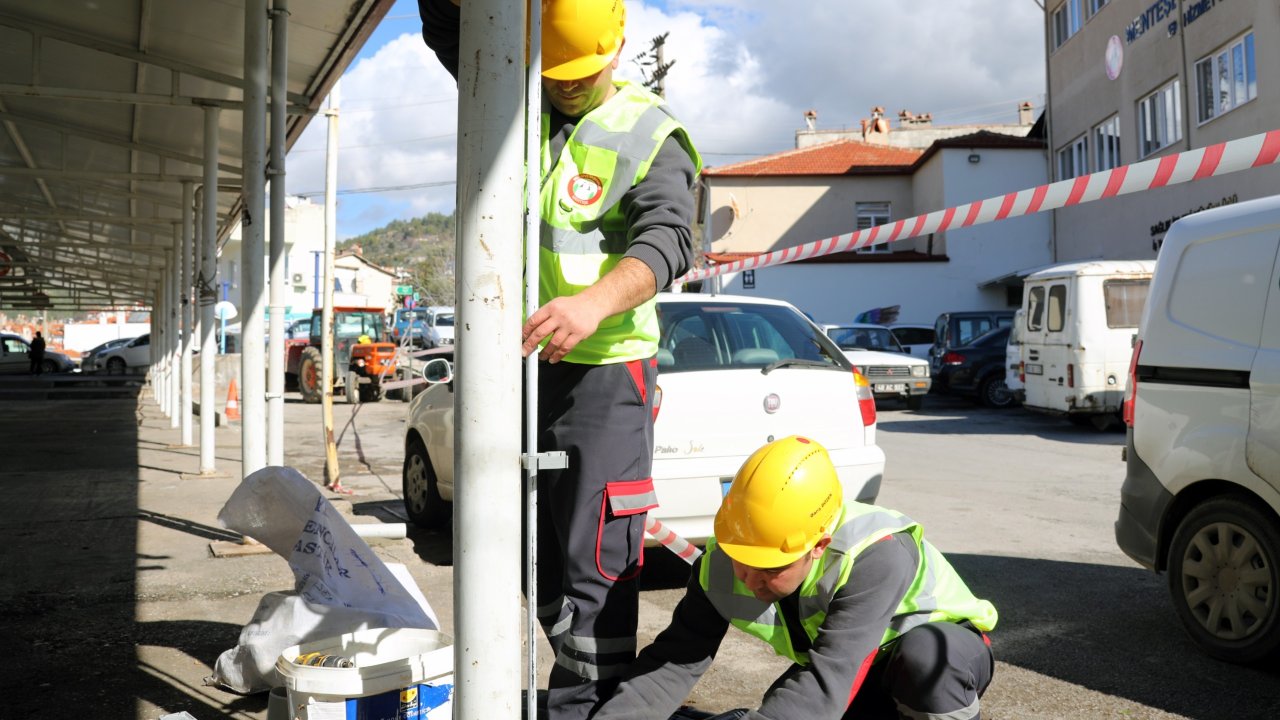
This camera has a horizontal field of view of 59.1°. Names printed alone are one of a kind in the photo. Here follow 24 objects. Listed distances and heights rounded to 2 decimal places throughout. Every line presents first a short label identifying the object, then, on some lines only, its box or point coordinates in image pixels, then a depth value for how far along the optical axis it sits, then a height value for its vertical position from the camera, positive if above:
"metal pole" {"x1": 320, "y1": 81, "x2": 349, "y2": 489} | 10.74 +1.41
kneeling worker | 2.54 -0.55
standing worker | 2.58 +0.09
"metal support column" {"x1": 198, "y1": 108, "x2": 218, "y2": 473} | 9.90 +1.02
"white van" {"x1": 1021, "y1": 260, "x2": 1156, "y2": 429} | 15.20 +0.65
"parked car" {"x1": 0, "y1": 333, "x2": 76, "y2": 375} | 45.31 +1.14
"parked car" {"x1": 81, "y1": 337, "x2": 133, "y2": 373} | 46.97 +1.40
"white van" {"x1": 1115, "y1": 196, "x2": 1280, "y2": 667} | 4.45 -0.21
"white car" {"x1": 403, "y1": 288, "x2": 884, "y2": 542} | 5.71 -0.08
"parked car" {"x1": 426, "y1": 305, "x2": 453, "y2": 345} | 43.59 +2.47
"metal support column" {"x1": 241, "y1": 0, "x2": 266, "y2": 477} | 6.86 +0.83
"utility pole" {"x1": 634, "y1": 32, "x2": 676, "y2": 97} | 33.91 +9.58
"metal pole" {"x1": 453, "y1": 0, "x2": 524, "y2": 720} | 2.17 +0.08
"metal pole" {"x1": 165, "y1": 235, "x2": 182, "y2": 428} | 18.20 +0.70
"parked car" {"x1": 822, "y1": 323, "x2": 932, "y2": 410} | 19.38 +0.16
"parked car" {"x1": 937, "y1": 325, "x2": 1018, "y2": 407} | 20.59 +0.23
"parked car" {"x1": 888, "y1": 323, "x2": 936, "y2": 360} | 25.62 +1.05
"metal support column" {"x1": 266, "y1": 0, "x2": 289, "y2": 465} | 7.06 +1.11
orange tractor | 25.28 +0.45
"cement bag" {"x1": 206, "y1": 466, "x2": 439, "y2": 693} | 3.58 -0.65
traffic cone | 19.62 -0.35
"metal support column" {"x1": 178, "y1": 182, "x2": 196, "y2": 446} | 14.15 +1.22
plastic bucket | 2.79 -0.76
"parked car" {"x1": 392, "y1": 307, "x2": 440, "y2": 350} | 42.58 +2.19
